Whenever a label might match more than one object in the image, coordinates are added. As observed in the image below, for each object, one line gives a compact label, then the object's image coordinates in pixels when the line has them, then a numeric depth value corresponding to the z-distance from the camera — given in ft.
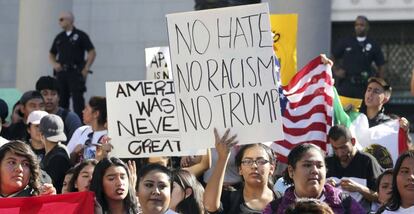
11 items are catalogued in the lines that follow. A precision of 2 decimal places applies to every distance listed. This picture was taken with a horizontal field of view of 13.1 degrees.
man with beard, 47.70
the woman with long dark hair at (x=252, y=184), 43.08
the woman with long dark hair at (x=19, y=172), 40.91
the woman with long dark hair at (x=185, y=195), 42.48
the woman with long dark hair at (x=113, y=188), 40.61
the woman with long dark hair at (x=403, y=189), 40.00
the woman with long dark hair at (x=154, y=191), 39.57
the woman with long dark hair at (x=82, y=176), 44.44
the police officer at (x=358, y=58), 73.54
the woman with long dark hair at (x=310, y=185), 38.90
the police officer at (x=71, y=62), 75.73
